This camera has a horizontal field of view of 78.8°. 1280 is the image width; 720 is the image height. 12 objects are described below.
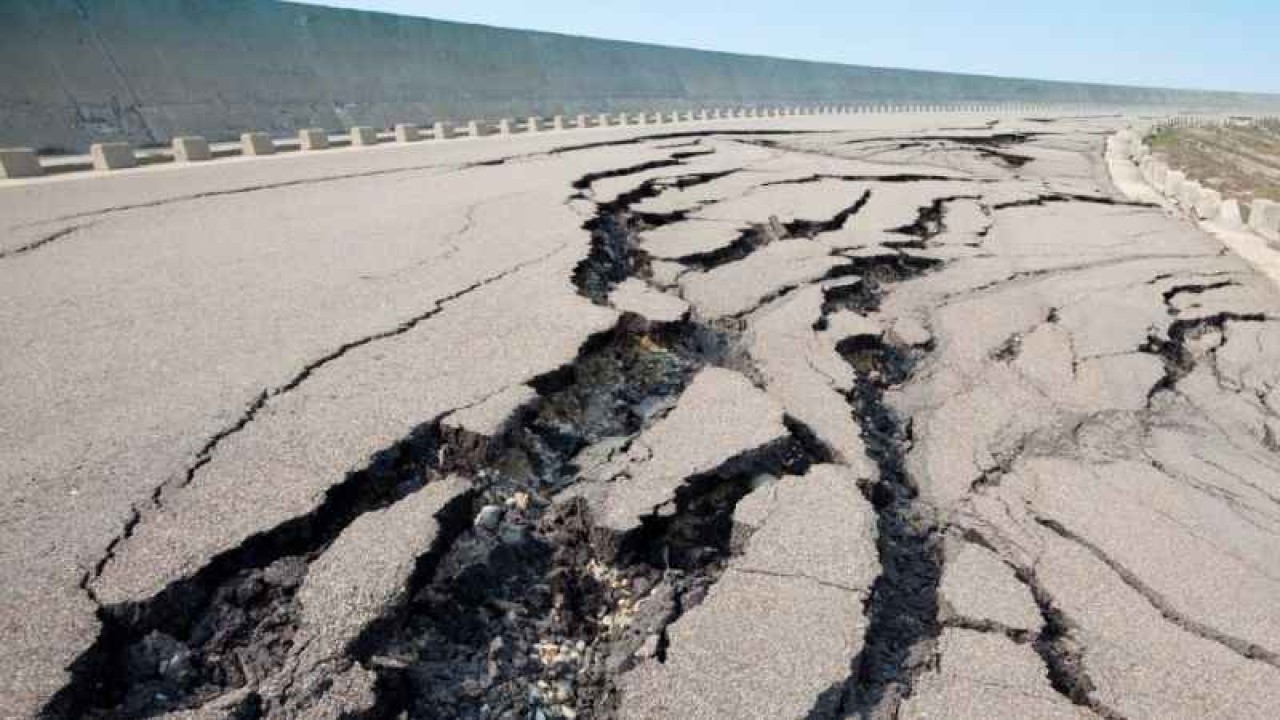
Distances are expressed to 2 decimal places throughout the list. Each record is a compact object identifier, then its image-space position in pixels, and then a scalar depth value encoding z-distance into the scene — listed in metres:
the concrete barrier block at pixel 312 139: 10.86
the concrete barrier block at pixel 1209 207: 6.88
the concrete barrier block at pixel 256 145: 9.91
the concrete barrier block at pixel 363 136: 11.73
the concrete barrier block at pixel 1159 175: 8.74
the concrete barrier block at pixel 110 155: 8.09
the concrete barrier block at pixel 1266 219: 6.07
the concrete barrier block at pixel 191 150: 8.99
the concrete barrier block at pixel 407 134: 12.49
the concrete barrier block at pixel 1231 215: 6.59
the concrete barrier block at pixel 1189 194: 7.31
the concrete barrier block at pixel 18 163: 7.30
